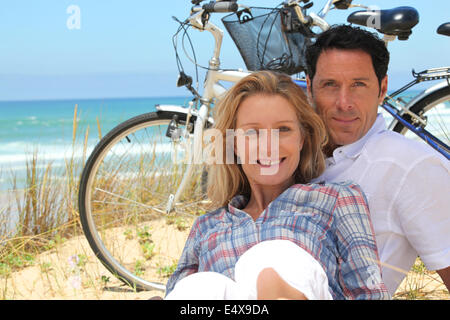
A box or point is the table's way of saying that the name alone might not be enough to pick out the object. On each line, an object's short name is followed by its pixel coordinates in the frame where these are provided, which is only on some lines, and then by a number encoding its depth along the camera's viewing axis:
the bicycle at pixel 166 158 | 3.94
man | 3.24
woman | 3.05
